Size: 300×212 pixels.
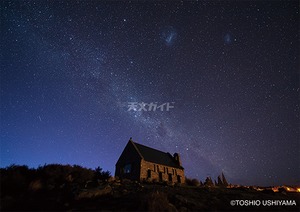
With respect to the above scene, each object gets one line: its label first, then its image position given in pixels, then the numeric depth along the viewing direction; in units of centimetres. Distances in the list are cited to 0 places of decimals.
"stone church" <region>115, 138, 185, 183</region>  3031
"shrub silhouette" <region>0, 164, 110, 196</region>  1088
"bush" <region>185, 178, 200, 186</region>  2987
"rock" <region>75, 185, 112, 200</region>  1074
